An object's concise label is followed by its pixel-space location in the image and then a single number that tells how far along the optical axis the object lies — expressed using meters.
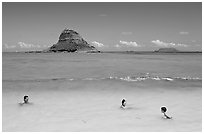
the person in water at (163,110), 7.30
